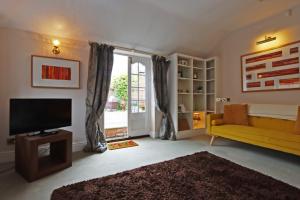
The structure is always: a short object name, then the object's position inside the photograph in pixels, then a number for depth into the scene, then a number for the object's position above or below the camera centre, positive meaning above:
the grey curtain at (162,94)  4.16 +0.20
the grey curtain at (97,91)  3.23 +0.22
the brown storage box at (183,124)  4.46 -0.59
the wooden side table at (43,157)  2.09 -0.73
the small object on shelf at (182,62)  4.51 +1.07
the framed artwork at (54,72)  2.91 +0.55
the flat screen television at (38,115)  2.24 -0.17
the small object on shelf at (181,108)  4.45 -0.16
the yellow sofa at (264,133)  2.54 -0.54
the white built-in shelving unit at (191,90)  4.30 +0.33
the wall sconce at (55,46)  3.06 +1.03
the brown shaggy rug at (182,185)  1.72 -0.94
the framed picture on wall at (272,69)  3.21 +0.68
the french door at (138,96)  4.23 +0.16
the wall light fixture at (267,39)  3.48 +1.30
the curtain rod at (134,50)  3.76 +1.22
